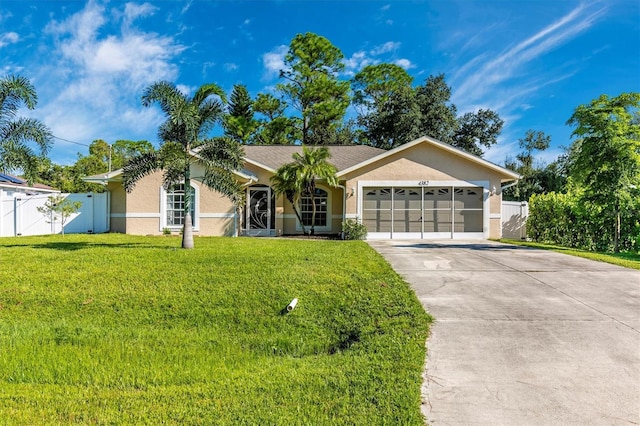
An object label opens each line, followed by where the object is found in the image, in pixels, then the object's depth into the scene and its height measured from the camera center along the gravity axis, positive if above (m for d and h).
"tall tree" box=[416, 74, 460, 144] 31.00 +9.64
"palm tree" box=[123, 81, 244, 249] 9.97 +2.11
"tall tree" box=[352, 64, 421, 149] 30.36 +10.46
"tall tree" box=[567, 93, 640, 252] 10.99 +2.15
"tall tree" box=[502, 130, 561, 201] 30.58 +4.34
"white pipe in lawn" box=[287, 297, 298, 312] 6.30 -1.60
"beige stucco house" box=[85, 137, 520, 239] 15.53 +0.87
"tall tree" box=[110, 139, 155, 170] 48.12 +10.08
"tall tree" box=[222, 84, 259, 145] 34.31 +10.45
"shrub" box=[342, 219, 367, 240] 14.88 -0.61
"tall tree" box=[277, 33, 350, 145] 33.81 +12.95
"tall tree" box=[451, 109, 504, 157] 31.95 +8.08
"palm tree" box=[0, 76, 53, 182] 9.81 +2.45
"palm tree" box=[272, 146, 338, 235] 14.43 +1.81
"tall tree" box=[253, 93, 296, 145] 34.00 +9.26
